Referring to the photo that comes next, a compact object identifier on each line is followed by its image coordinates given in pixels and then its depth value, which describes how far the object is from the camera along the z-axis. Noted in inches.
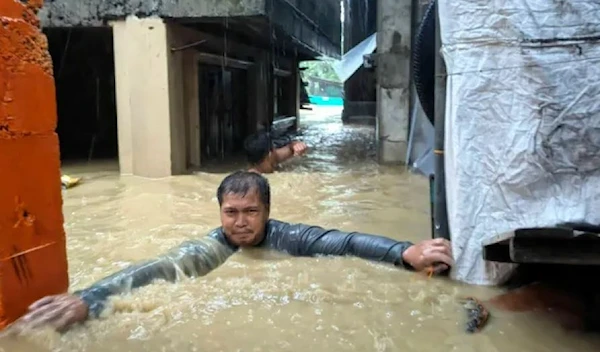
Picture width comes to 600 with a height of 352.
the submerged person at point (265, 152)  301.9
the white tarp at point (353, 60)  589.4
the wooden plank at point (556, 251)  99.8
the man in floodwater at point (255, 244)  131.4
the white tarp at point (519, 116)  112.5
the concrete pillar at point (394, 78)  363.3
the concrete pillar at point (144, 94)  309.0
